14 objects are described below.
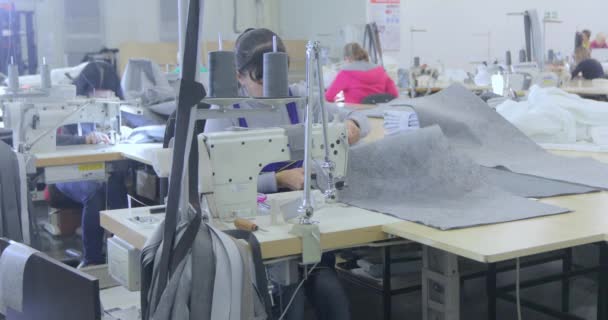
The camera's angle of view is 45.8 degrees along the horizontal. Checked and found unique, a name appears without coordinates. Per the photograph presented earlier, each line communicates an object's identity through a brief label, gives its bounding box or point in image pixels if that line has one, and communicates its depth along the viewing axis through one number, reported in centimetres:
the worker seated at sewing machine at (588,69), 700
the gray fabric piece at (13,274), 124
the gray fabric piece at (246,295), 135
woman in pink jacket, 564
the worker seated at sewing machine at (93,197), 346
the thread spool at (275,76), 179
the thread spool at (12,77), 354
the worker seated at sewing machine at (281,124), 196
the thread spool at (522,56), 595
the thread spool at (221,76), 162
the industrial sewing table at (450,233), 149
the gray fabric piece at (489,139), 232
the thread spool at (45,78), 358
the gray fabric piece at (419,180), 186
